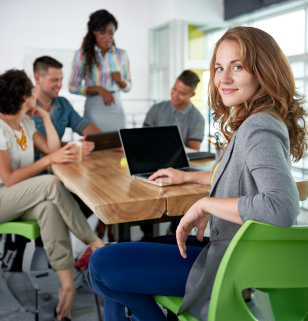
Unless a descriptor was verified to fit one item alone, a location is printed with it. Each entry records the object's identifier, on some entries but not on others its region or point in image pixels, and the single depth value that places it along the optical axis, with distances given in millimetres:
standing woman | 2873
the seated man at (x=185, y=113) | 2568
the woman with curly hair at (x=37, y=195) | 1568
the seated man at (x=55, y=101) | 2430
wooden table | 1048
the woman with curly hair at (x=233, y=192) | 669
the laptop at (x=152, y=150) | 1419
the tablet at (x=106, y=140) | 2135
